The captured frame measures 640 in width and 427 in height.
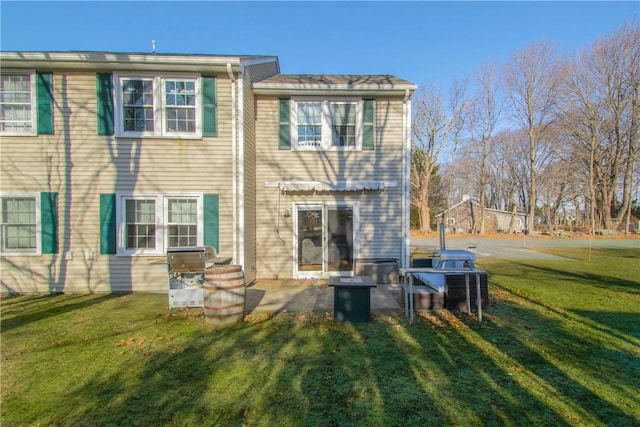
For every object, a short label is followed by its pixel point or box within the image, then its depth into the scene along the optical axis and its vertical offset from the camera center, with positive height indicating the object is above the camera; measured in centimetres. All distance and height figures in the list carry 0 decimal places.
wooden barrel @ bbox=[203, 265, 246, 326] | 564 -119
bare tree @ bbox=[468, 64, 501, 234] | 3266 +885
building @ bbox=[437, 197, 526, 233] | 3633 +51
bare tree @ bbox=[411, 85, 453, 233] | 3080 +762
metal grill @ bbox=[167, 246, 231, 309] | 644 -96
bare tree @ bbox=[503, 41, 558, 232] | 2983 +1167
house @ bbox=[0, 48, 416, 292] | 816 +152
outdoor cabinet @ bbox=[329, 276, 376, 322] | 586 -140
